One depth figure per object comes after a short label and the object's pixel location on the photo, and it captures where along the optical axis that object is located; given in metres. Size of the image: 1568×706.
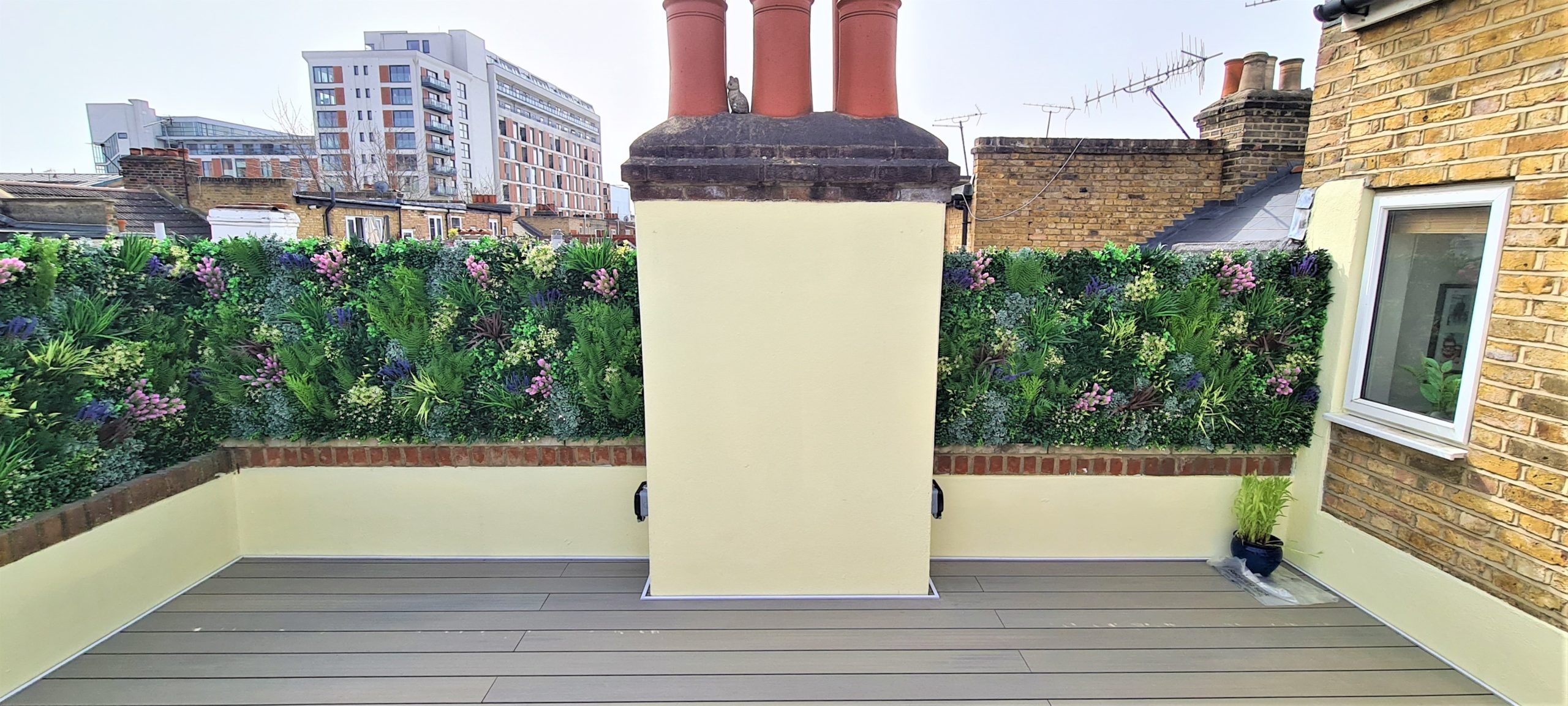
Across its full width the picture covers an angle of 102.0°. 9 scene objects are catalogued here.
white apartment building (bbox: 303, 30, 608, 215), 52.66
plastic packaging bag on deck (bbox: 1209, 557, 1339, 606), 2.73
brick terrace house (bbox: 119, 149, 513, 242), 14.38
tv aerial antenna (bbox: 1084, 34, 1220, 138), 7.78
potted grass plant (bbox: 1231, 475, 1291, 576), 2.85
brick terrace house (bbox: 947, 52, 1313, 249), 6.58
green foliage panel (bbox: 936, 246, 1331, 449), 2.89
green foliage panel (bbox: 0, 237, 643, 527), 2.85
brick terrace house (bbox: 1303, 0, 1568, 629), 2.05
